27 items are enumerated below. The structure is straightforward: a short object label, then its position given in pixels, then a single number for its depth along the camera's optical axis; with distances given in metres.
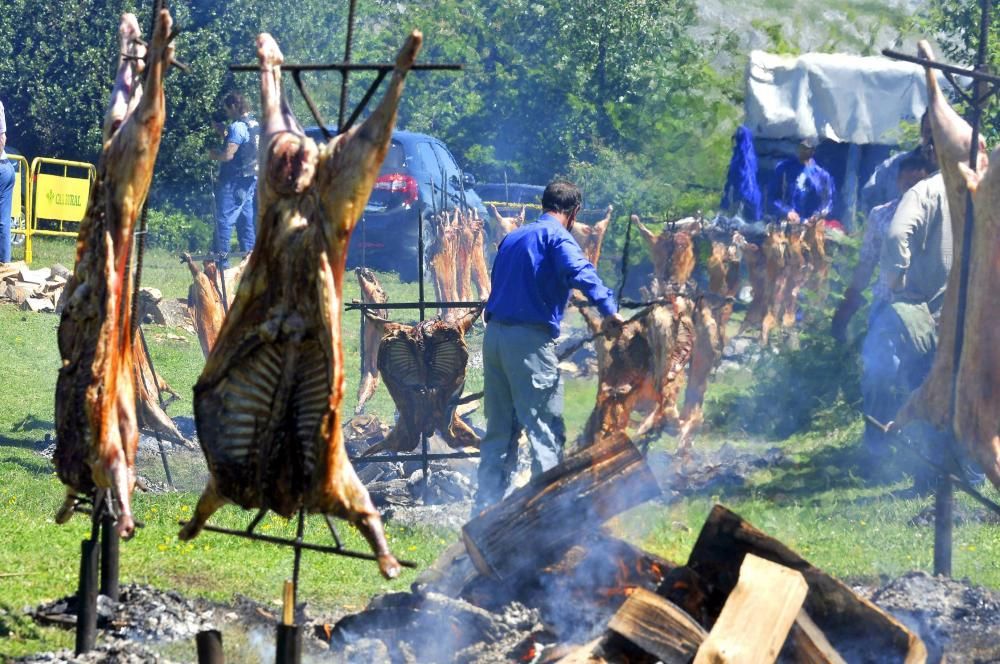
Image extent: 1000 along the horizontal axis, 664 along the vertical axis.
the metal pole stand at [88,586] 10.56
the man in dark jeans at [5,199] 32.56
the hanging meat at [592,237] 31.94
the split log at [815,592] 10.67
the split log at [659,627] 9.92
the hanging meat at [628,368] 18.87
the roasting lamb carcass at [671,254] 31.81
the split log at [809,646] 9.97
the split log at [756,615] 9.42
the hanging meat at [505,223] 31.37
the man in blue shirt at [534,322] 15.91
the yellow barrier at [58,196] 40.53
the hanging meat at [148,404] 19.20
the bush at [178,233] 43.56
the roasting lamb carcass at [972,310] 11.69
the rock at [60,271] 33.50
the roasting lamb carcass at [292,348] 8.35
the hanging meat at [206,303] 22.42
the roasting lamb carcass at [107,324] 9.73
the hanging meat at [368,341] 22.31
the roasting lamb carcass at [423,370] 17.91
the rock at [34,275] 31.89
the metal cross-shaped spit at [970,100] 11.74
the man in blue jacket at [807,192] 36.91
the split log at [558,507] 12.30
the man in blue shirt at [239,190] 29.81
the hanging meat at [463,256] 30.20
